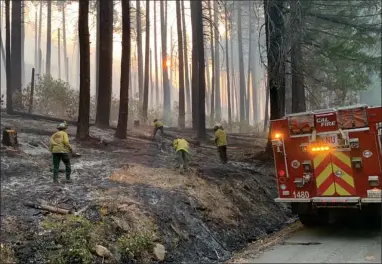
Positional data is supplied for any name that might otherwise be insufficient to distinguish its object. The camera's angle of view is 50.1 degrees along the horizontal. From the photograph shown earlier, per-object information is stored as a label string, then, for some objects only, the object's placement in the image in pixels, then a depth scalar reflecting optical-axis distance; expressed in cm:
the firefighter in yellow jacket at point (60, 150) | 909
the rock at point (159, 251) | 665
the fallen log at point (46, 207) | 719
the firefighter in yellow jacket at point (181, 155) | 1148
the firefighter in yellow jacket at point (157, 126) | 1727
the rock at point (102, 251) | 615
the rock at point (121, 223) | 706
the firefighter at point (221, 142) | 1423
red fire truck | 746
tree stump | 1153
